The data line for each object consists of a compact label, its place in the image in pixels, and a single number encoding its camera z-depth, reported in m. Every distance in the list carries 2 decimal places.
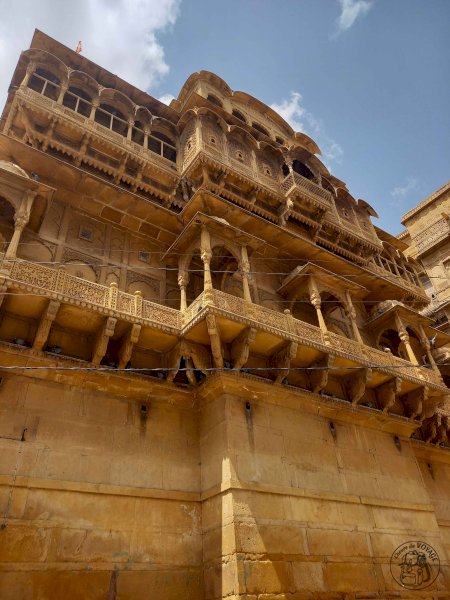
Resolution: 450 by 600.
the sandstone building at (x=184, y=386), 7.66
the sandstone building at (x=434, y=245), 23.00
